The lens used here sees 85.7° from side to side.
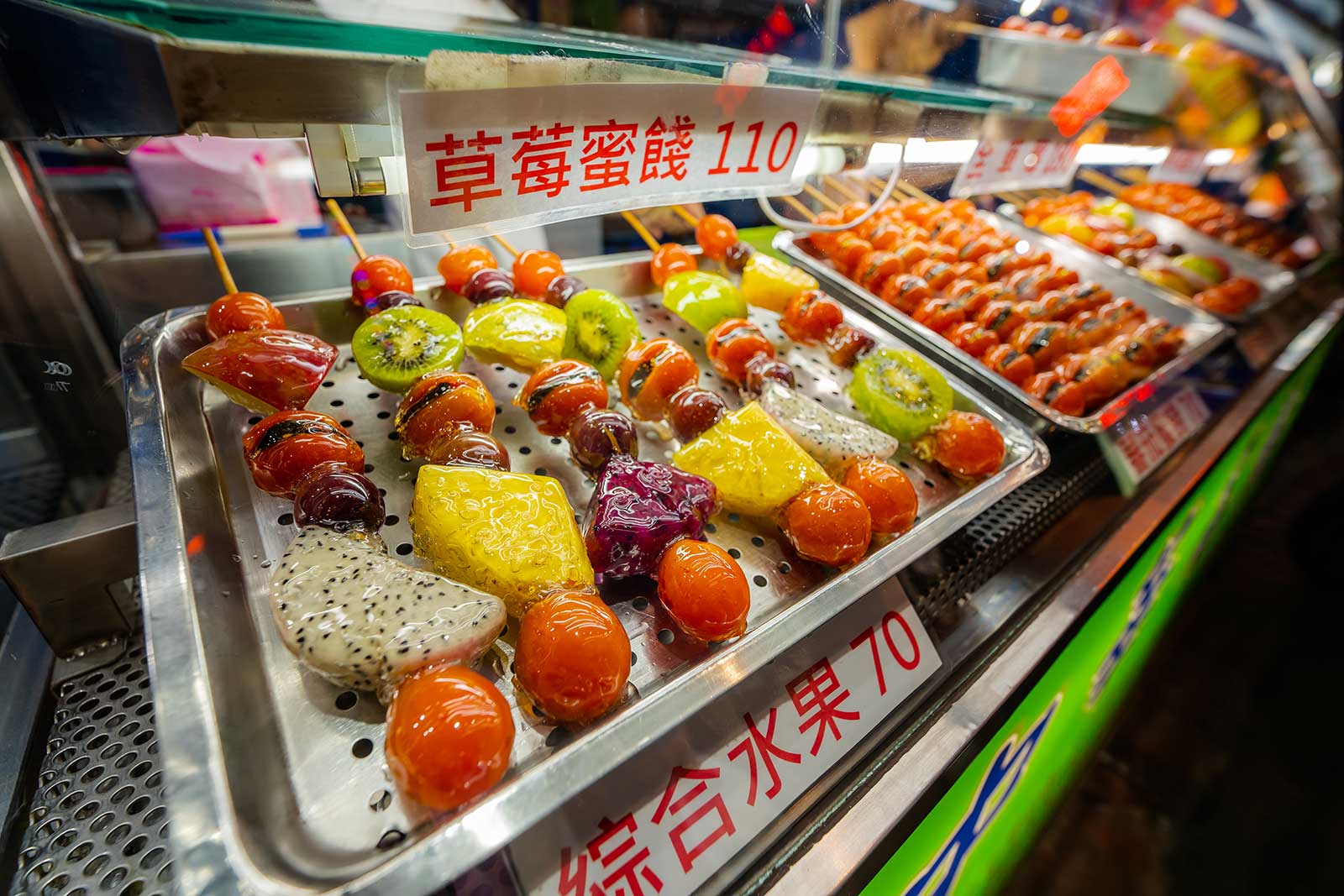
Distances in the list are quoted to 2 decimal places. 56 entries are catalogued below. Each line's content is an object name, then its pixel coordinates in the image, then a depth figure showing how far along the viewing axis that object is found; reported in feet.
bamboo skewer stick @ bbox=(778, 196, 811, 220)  1.66
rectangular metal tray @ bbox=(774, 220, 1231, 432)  1.29
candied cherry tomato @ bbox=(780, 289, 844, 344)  1.31
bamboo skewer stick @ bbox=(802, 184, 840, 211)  1.70
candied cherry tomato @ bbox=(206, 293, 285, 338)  0.90
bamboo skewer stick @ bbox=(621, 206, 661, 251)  1.36
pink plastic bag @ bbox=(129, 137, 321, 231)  1.77
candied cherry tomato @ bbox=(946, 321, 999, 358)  1.45
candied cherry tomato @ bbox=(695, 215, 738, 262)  1.44
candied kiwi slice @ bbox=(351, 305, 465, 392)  0.94
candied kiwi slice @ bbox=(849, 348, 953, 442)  1.13
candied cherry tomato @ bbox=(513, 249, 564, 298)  1.21
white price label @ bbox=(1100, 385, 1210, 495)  1.33
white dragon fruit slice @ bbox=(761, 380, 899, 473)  0.99
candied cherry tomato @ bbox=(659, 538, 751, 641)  0.71
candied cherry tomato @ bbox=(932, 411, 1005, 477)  1.06
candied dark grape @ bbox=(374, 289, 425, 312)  1.04
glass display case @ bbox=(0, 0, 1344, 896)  0.58
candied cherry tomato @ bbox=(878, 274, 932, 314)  1.53
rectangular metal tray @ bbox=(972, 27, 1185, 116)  1.23
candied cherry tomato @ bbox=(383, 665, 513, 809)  0.57
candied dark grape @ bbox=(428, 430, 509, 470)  0.81
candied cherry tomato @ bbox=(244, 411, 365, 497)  0.77
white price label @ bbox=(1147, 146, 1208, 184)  2.56
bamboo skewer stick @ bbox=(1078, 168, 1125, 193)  2.96
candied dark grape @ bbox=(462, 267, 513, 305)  1.12
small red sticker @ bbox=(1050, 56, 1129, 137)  1.44
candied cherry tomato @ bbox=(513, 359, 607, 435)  0.93
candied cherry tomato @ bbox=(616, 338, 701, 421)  1.01
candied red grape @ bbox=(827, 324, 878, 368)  1.29
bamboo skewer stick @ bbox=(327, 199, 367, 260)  1.10
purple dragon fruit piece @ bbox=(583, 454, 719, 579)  0.77
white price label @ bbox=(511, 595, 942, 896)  0.63
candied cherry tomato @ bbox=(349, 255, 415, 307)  1.05
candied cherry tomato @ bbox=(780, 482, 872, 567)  0.83
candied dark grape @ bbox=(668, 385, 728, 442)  0.99
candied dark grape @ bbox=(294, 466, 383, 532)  0.72
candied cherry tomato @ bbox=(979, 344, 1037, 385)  1.40
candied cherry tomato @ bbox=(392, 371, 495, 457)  0.85
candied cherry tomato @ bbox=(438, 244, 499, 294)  1.16
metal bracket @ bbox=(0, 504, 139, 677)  0.68
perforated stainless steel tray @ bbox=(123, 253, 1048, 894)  0.52
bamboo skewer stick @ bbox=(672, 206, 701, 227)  1.50
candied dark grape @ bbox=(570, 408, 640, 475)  0.89
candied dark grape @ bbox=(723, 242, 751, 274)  1.45
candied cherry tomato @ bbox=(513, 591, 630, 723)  0.63
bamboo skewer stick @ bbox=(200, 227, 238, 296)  0.98
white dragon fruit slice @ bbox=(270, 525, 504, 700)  0.62
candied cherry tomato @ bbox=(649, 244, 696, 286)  1.33
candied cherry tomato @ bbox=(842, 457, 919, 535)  0.91
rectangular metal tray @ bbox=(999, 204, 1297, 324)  2.17
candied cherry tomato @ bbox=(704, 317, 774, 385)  1.15
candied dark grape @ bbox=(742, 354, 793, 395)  1.11
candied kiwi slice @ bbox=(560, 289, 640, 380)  1.10
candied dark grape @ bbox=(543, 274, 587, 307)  1.16
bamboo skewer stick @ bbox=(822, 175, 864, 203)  1.87
